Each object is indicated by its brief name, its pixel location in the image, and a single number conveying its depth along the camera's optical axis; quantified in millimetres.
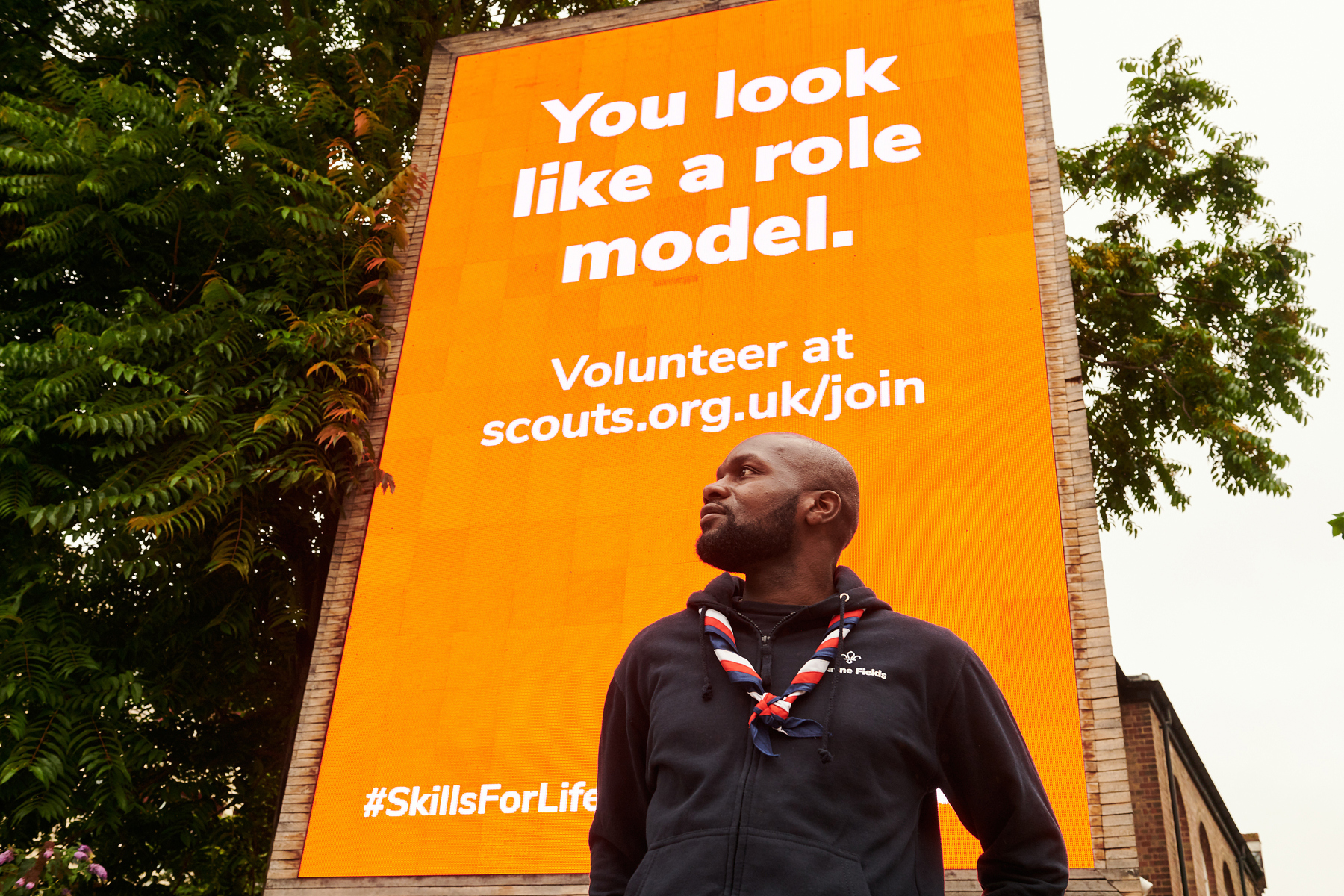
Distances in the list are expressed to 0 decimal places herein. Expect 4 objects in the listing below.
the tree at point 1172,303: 15219
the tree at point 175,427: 9438
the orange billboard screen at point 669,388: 7918
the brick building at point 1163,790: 17625
